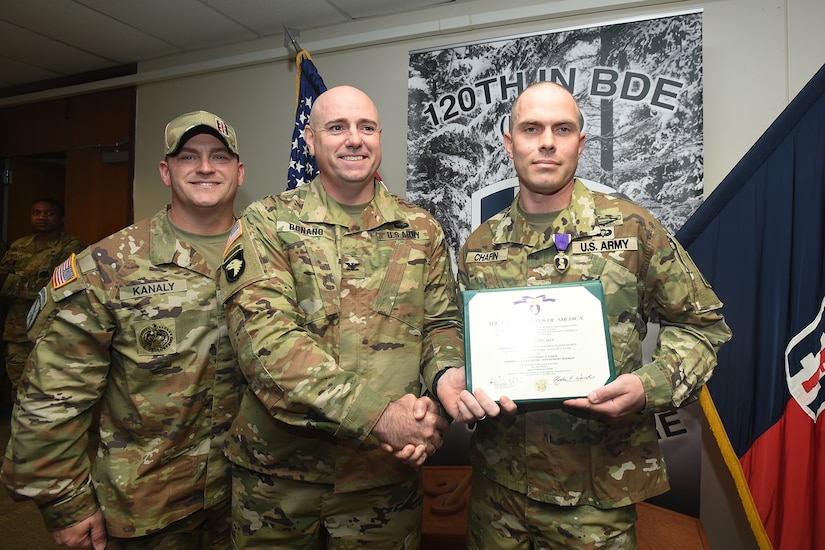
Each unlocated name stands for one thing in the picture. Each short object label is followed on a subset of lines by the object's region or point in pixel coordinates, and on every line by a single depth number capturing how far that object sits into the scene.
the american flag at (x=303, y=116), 2.80
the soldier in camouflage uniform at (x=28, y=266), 4.40
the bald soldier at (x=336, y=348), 1.26
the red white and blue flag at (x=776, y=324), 1.56
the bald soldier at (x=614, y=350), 1.31
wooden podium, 2.23
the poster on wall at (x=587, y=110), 2.33
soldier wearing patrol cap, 1.48
